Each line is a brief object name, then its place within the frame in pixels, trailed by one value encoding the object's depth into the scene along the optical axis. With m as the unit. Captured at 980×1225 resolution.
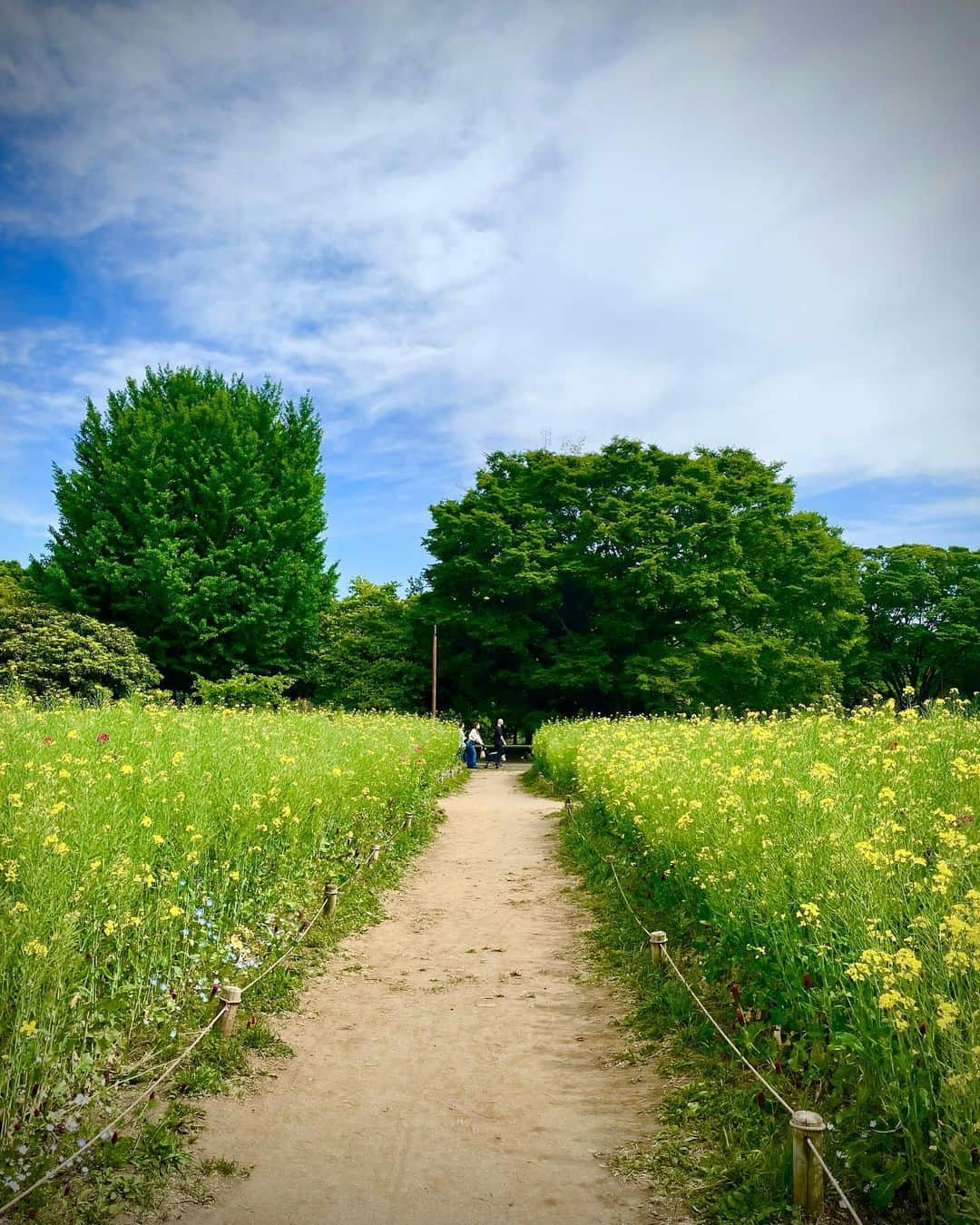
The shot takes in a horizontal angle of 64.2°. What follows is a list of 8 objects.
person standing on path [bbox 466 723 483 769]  25.22
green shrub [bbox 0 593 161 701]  20.86
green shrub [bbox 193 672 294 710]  25.67
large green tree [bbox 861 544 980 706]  39.88
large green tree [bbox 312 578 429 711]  31.62
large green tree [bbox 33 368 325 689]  26.55
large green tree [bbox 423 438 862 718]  29.72
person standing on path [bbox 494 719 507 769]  27.41
